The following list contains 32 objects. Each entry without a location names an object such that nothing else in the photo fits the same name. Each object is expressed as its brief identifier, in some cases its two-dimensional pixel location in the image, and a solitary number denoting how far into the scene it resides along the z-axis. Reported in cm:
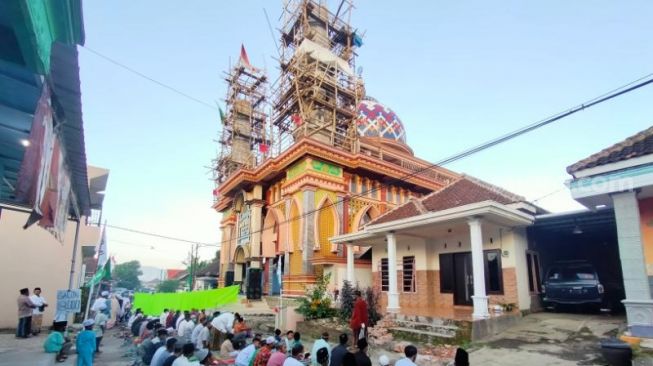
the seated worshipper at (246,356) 775
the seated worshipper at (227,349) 969
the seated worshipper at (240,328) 1201
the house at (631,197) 796
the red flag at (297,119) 2348
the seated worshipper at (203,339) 1105
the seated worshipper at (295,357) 643
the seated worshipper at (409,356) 579
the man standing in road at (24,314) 1199
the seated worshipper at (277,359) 696
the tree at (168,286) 7612
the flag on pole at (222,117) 3741
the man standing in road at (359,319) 1081
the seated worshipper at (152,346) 920
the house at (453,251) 1188
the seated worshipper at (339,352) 698
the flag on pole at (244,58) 3638
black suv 1211
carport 1291
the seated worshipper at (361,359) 620
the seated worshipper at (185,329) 1231
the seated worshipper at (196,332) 1126
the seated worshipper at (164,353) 734
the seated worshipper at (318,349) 748
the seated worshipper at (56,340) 871
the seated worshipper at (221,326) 1241
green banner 1788
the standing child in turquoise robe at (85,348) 834
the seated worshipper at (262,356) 749
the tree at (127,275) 8644
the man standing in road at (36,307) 1260
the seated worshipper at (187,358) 648
